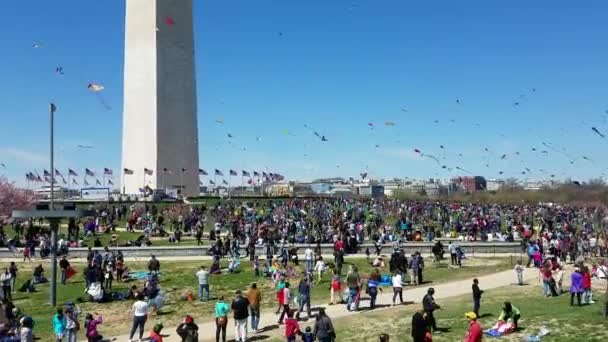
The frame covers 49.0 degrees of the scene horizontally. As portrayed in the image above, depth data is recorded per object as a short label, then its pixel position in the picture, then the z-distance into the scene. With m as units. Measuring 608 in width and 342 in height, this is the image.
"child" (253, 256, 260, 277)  23.25
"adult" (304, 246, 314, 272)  22.65
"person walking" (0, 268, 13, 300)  20.00
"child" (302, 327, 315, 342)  12.80
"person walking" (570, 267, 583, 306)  16.22
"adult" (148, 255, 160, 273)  21.79
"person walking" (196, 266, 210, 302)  18.95
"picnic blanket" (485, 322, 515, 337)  14.09
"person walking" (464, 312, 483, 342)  11.35
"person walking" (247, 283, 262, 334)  14.98
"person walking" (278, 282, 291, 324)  15.62
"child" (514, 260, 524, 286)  20.25
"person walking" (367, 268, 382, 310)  17.30
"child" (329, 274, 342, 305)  18.20
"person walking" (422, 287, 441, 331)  14.05
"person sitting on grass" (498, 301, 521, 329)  14.25
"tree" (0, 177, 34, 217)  50.41
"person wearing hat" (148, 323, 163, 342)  12.11
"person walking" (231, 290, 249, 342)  14.09
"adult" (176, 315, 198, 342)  12.40
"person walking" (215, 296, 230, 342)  14.30
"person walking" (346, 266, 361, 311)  17.17
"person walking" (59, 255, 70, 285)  23.31
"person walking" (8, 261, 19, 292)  21.61
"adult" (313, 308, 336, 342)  12.44
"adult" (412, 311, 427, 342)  11.78
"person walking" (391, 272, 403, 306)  17.62
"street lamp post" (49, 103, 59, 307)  19.33
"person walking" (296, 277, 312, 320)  16.33
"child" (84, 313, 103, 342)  14.27
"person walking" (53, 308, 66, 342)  14.15
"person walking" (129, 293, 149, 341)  14.73
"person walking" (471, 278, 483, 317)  15.34
